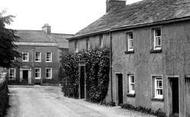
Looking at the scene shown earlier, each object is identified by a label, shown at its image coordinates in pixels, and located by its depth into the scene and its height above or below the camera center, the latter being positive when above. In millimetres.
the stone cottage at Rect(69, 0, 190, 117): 19453 +1039
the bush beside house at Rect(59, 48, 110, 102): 27719 -97
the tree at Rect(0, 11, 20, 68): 26062 +2149
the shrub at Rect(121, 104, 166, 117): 20642 -2468
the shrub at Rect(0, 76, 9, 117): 18211 -1887
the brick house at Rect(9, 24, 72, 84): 57062 +1788
